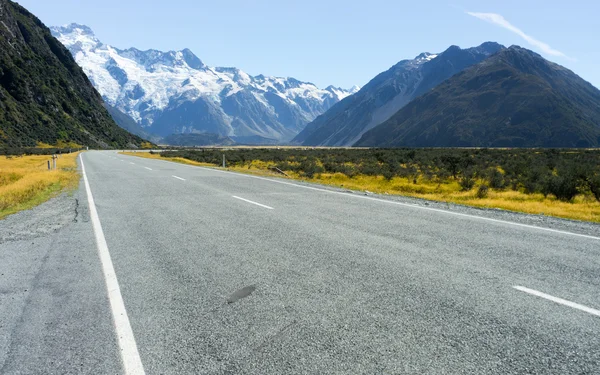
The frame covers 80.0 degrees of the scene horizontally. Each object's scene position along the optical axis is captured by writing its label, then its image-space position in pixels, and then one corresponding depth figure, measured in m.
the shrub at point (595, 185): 14.30
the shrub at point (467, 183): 18.36
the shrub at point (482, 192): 15.15
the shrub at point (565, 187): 14.77
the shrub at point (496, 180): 18.55
